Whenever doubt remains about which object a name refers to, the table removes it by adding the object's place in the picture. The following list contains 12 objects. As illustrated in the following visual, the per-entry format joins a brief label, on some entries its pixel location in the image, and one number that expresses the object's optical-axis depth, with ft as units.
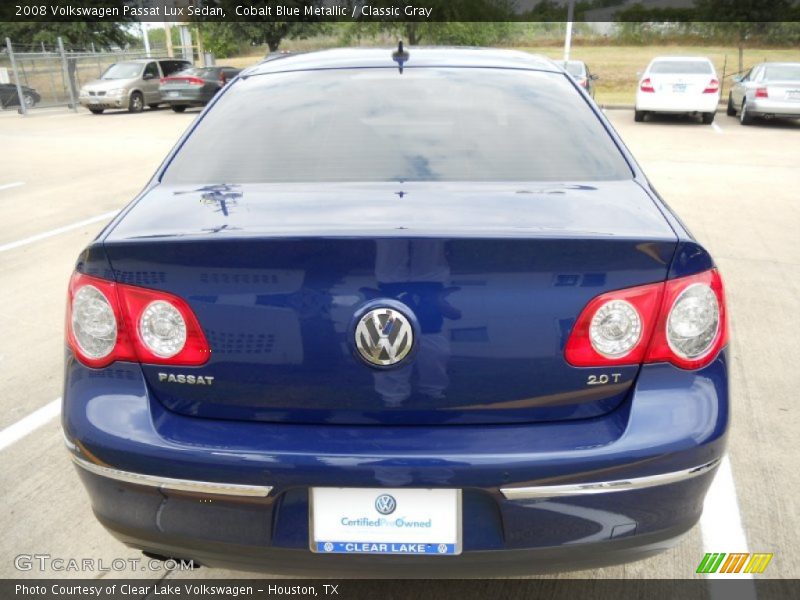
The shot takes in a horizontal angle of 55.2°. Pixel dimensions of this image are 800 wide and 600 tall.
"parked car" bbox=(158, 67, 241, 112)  73.82
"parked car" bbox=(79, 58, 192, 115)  75.20
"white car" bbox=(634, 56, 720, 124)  55.77
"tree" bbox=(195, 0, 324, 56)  118.11
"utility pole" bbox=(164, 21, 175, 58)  123.13
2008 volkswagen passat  5.85
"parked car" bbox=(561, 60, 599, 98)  60.61
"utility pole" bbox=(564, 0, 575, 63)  88.77
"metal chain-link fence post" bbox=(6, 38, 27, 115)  75.74
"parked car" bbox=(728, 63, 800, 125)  53.52
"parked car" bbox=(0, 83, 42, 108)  81.51
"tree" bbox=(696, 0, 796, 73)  106.93
